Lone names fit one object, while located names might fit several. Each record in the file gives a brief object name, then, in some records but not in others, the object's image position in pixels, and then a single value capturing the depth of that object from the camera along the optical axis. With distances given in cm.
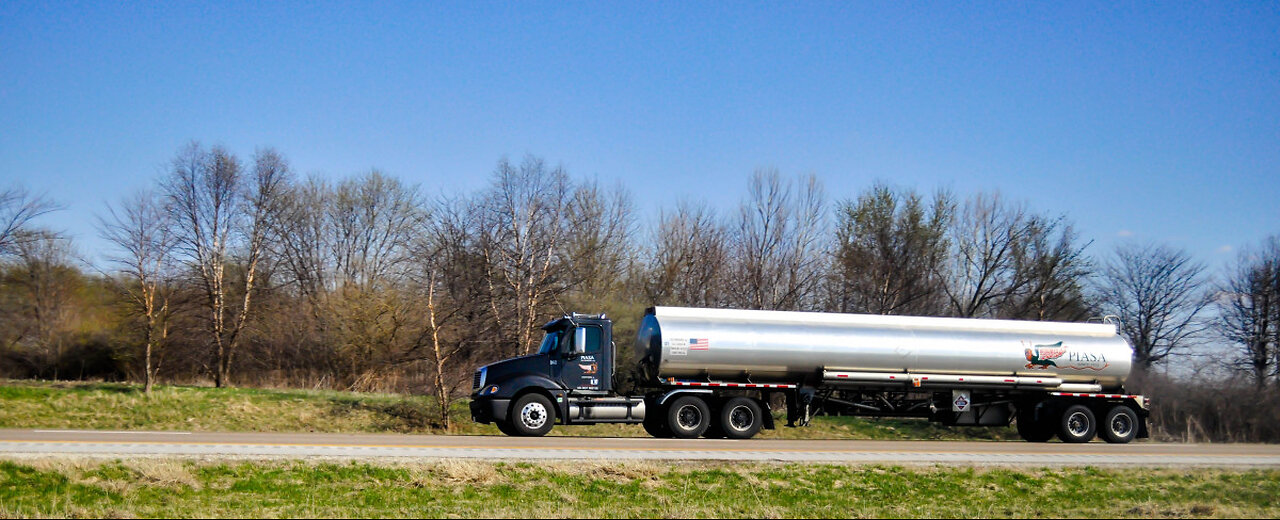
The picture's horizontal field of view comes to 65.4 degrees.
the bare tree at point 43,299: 4216
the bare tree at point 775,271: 4309
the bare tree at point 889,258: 4344
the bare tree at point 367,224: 5531
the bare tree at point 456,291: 3706
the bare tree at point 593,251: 4341
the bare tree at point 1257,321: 4128
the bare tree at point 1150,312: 4531
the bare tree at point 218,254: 4034
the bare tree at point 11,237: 3925
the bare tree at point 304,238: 5191
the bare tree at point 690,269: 4372
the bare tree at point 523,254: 3800
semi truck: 2323
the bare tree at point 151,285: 3366
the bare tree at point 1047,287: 4309
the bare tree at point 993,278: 4372
